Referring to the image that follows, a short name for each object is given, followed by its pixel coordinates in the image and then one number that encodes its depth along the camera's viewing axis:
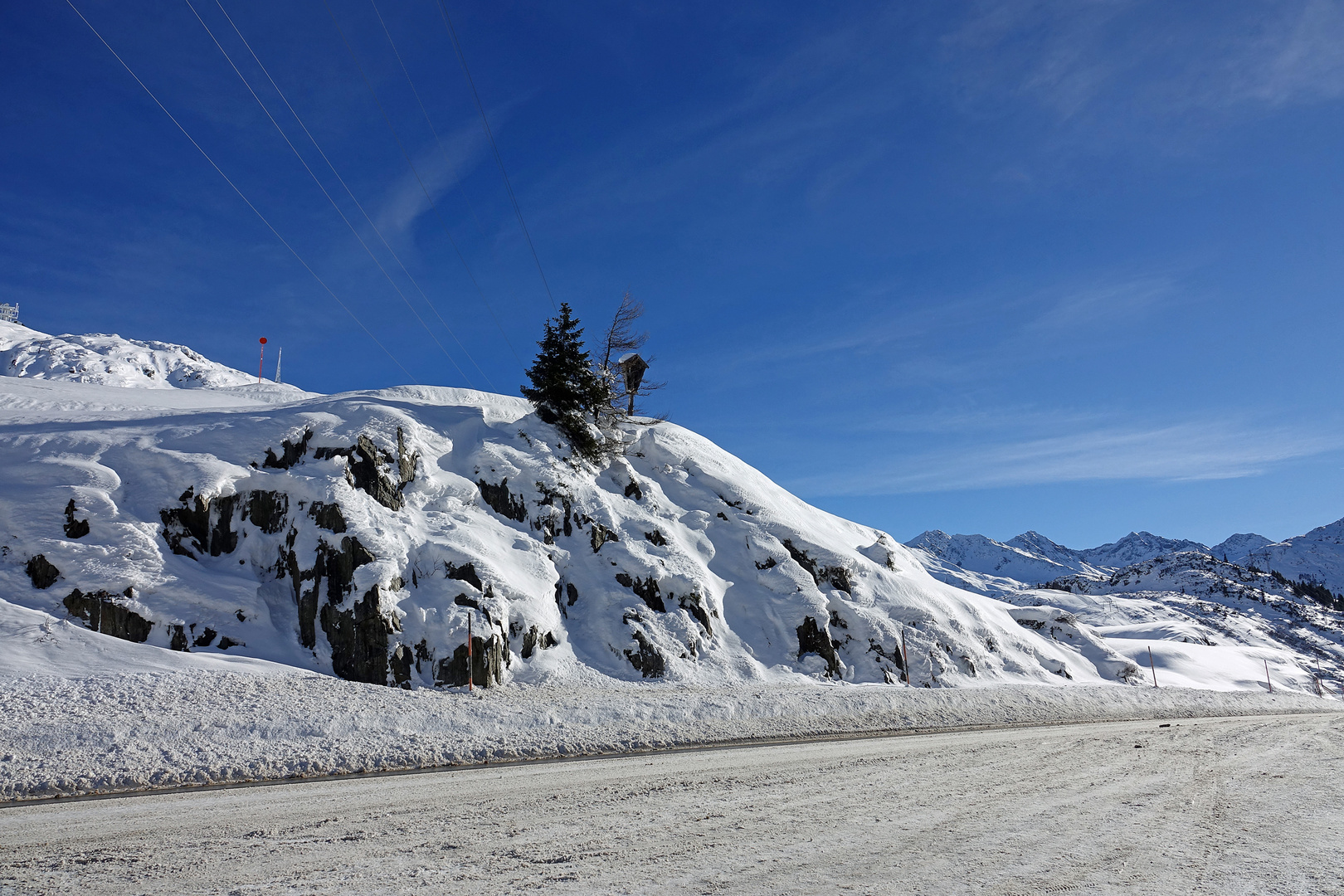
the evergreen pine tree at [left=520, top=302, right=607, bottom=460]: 32.97
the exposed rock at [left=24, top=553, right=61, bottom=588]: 17.52
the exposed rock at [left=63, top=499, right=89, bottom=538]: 18.80
